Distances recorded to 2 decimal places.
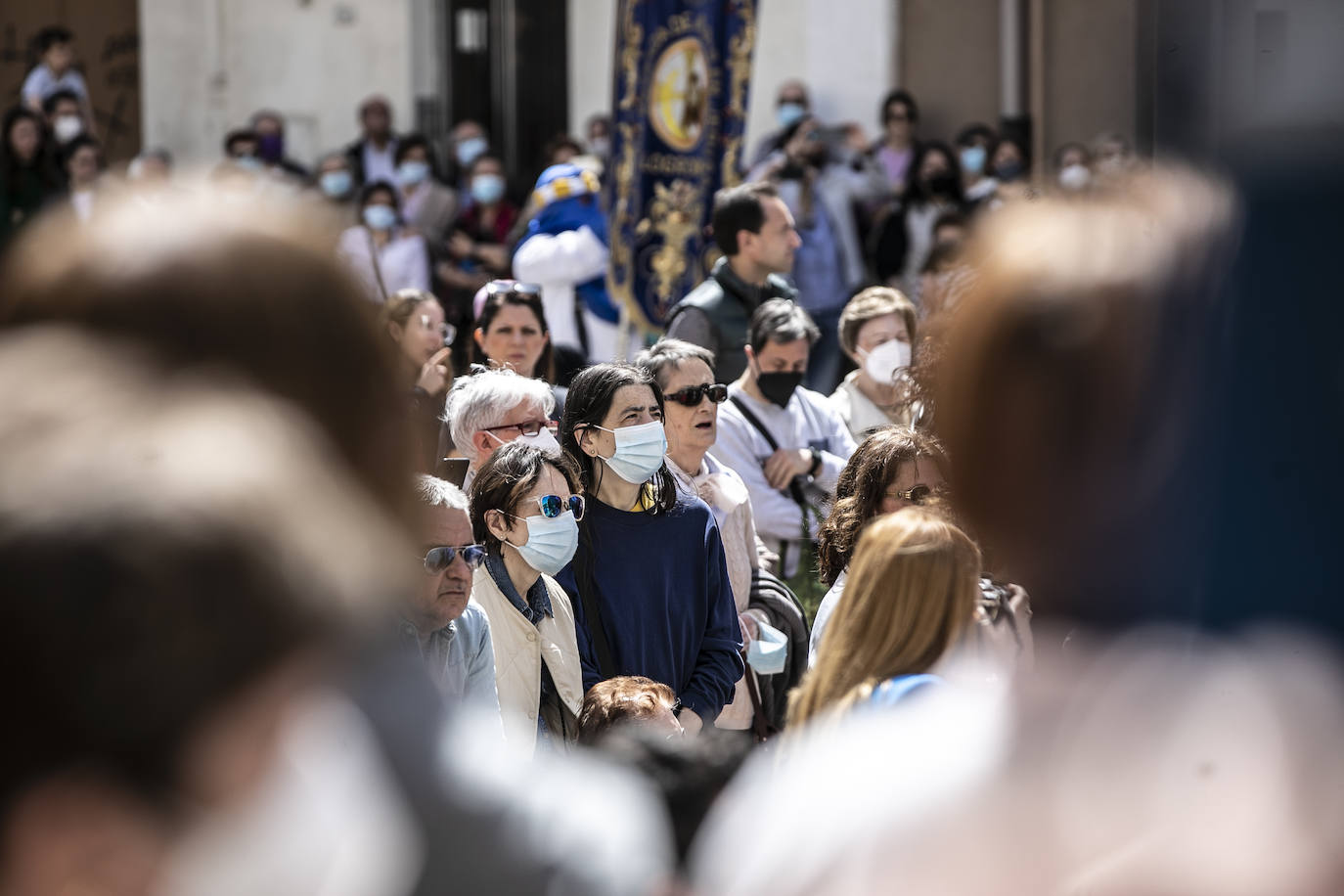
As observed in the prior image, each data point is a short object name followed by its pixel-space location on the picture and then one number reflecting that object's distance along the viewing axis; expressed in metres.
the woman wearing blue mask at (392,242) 19.77
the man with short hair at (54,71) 24.34
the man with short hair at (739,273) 12.70
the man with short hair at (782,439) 11.37
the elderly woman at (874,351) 12.12
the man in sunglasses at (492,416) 9.53
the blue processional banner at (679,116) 15.62
